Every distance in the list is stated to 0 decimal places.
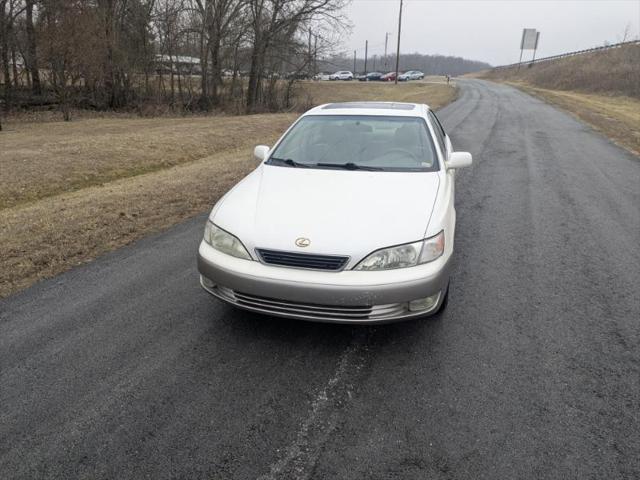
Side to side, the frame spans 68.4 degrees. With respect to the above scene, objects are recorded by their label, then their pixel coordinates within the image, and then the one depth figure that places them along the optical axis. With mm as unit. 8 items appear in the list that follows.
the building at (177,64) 28516
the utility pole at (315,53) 29156
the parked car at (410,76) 64688
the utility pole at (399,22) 48631
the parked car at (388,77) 64319
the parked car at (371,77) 67375
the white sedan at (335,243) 3088
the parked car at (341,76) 68288
